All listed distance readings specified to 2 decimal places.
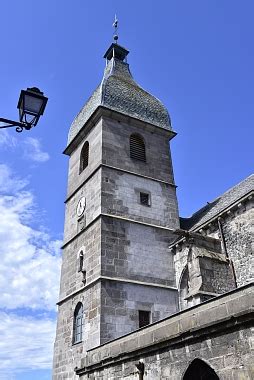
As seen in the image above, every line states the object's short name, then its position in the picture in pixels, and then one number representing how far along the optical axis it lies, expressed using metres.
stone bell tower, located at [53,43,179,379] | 14.16
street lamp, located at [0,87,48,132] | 5.59
